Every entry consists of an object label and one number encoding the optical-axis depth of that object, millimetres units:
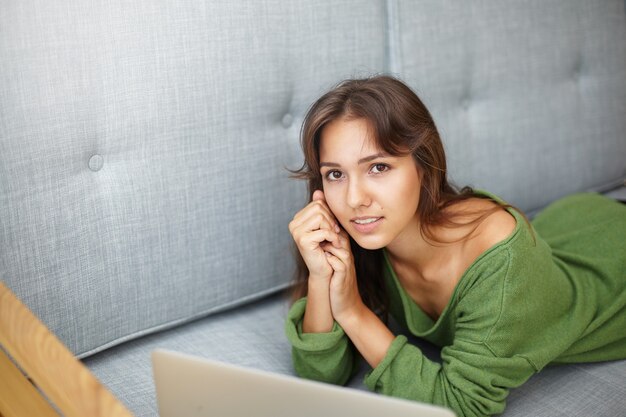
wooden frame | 802
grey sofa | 1210
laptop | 766
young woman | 1205
